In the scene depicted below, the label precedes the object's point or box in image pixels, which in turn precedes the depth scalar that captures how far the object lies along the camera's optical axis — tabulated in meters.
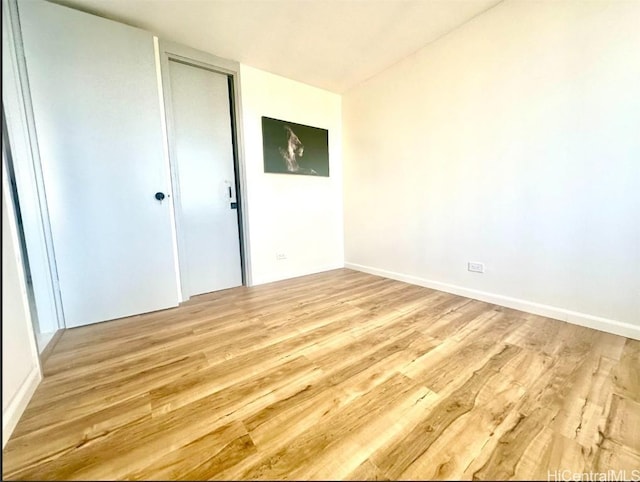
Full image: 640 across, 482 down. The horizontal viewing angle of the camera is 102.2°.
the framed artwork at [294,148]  3.05
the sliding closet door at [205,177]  2.56
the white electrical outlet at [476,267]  2.41
